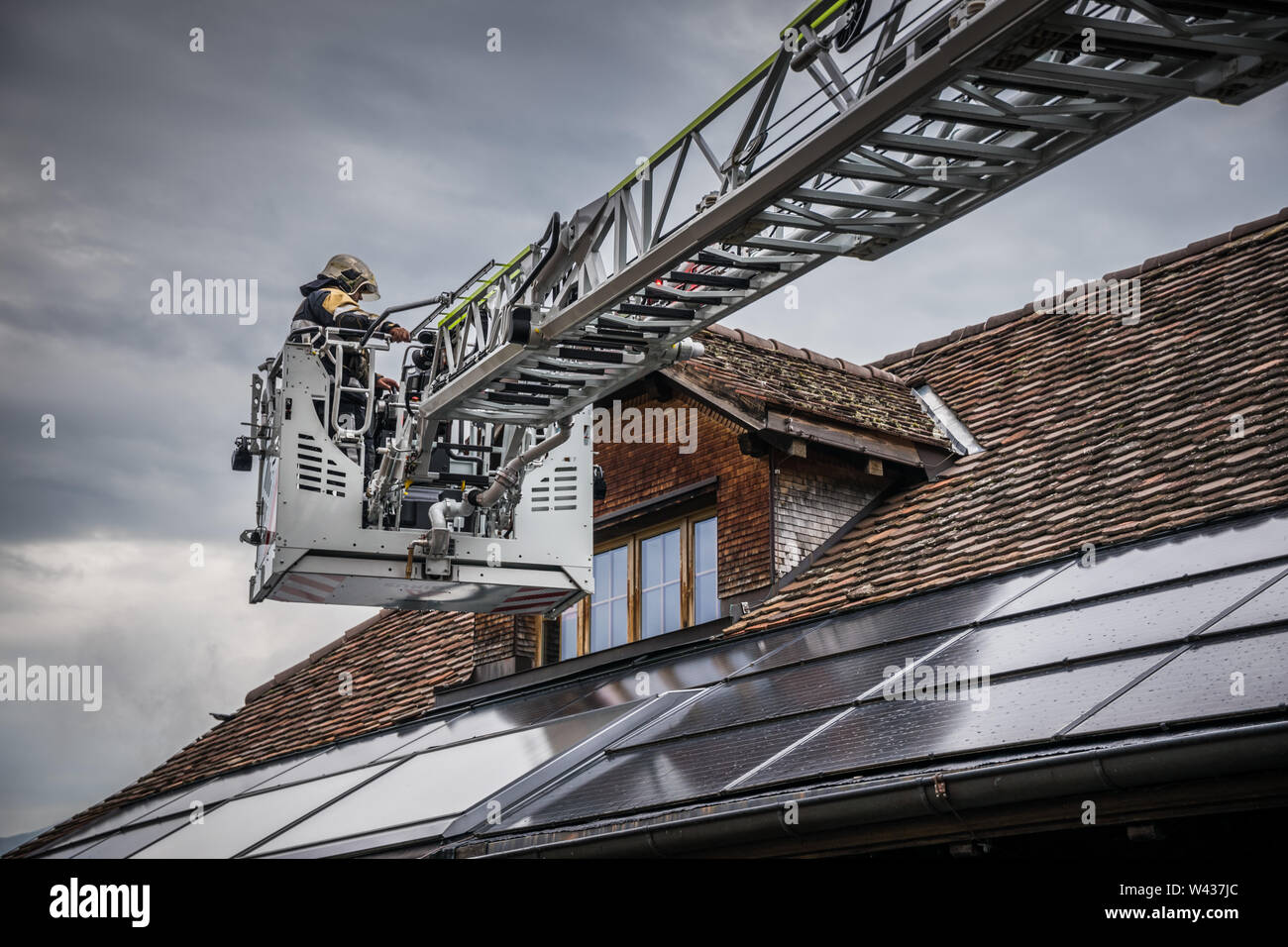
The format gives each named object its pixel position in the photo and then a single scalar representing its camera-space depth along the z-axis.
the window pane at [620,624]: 14.69
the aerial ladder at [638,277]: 7.61
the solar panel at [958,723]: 7.83
